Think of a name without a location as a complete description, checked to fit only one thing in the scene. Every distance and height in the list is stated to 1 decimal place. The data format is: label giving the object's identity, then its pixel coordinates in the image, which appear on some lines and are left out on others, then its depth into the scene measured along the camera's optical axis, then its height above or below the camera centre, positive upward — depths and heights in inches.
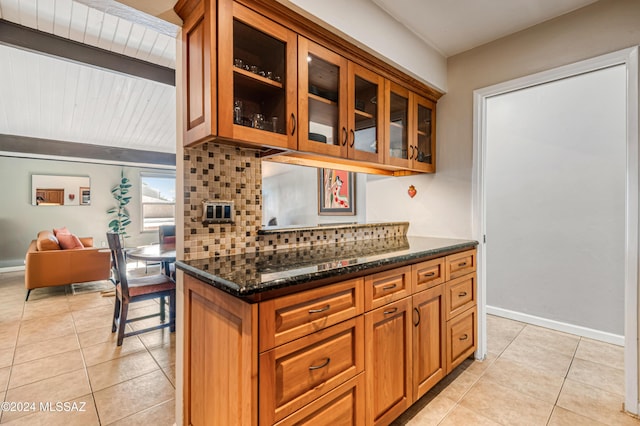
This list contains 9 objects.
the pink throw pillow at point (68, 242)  166.6 -18.4
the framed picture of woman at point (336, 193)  106.6 +7.2
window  287.7 +12.7
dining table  102.5 -16.8
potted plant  271.3 +4.0
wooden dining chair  98.0 -27.7
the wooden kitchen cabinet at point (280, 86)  47.6 +25.6
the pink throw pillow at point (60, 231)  192.8 -14.0
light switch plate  57.1 +0.0
